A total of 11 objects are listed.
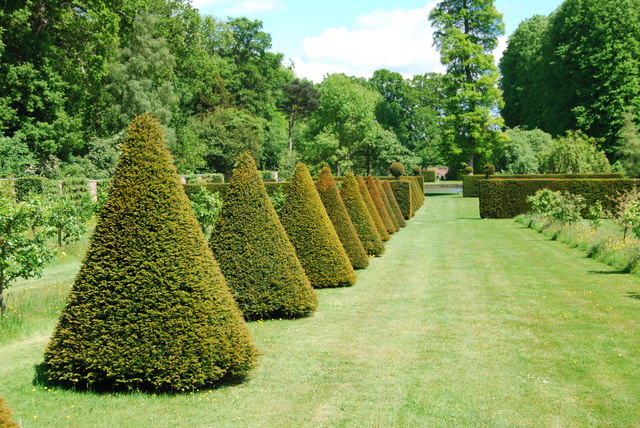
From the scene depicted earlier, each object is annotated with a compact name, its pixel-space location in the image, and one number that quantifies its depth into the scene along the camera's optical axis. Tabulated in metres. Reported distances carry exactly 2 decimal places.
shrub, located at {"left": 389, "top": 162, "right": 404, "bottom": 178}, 40.58
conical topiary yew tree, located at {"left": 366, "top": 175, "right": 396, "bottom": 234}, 21.53
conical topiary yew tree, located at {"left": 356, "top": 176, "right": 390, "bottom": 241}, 19.28
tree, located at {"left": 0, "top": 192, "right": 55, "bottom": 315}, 9.52
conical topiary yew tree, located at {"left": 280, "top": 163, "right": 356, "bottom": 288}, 12.30
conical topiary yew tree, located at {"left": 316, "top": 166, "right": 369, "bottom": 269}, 14.66
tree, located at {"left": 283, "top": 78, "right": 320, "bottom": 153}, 79.25
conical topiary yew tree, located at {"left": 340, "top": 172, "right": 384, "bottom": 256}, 16.41
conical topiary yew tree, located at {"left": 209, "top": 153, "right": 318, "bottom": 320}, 9.61
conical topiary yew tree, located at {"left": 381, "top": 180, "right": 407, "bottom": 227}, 26.31
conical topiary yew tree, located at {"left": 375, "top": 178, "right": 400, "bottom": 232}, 23.56
